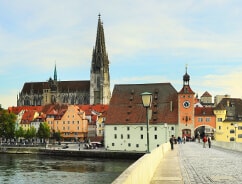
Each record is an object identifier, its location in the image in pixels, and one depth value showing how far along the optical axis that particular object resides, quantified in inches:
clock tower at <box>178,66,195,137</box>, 3688.5
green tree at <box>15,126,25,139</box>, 4895.4
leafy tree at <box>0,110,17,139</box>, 4318.4
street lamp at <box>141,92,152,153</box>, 729.3
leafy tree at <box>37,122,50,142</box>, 4756.4
